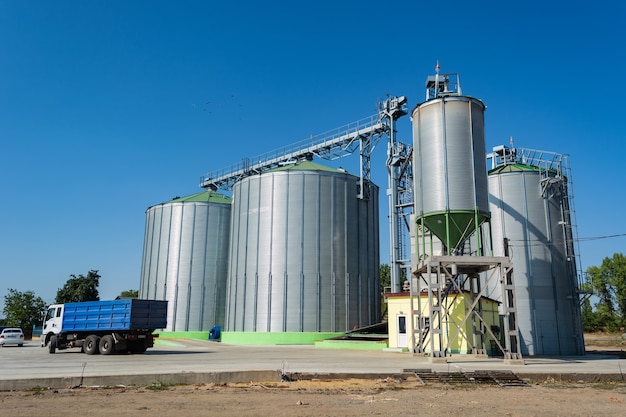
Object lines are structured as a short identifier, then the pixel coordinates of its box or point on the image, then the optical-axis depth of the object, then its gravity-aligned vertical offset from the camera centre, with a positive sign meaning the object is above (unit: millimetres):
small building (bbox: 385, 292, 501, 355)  25297 -451
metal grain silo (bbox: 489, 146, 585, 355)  28109 +3714
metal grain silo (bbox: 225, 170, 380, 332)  37188 +4225
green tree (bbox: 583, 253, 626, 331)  77319 +4447
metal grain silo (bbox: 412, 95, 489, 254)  21859 +6513
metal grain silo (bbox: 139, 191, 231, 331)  46375 +4876
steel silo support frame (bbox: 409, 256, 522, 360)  20169 +1087
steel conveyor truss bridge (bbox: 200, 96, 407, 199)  38594 +14768
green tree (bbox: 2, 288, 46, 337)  64812 -144
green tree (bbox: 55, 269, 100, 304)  64938 +2723
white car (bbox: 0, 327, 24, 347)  36594 -2129
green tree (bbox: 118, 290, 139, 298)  89462 +3156
